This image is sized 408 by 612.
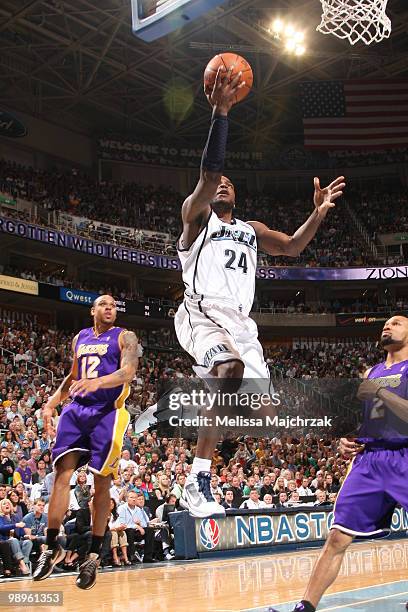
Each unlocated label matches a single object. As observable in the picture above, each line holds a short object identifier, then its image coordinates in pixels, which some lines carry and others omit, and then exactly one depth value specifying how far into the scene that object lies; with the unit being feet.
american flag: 86.02
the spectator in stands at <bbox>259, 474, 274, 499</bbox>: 47.88
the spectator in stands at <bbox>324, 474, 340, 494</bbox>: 51.37
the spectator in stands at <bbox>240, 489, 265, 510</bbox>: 45.34
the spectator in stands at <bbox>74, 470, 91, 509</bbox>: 37.65
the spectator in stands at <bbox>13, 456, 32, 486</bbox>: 38.63
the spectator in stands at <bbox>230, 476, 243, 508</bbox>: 43.68
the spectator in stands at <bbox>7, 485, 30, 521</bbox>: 35.09
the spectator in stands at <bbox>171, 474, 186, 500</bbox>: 40.24
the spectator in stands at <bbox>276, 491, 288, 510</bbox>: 47.16
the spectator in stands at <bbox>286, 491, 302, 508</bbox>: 48.30
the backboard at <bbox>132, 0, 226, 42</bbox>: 14.96
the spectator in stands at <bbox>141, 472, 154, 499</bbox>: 42.01
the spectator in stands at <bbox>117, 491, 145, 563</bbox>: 38.50
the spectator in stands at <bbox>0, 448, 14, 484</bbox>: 38.70
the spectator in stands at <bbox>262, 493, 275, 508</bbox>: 45.98
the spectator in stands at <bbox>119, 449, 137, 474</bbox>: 41.09
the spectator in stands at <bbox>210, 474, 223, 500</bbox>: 37.35
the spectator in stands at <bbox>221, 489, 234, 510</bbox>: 43.11
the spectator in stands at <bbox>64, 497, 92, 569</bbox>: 34.73
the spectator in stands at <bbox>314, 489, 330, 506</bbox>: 49.73
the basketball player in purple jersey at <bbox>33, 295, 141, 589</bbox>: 17.11
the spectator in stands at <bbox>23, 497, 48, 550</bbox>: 34.06
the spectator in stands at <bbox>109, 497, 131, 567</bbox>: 37.78
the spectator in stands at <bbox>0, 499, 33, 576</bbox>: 33.01
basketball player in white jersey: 12.07
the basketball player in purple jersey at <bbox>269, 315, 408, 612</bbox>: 16.74
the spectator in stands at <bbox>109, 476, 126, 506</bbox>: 39.65
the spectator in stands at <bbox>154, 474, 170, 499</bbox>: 42.08
